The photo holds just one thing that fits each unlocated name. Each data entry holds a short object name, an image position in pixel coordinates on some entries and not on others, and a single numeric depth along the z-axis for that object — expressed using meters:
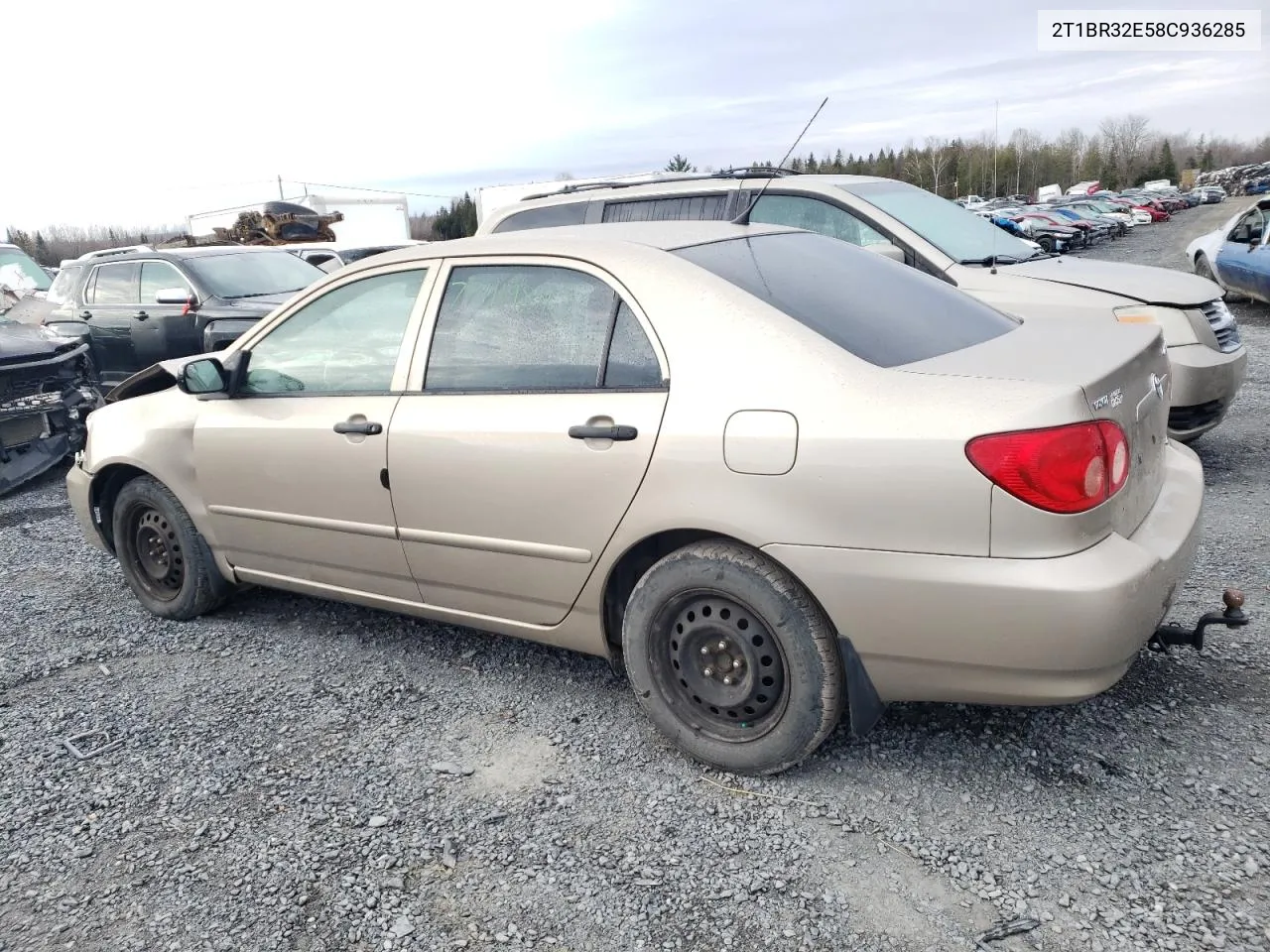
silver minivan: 5.30
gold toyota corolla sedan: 2.43
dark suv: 9.37
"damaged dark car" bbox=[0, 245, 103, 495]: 7.01
